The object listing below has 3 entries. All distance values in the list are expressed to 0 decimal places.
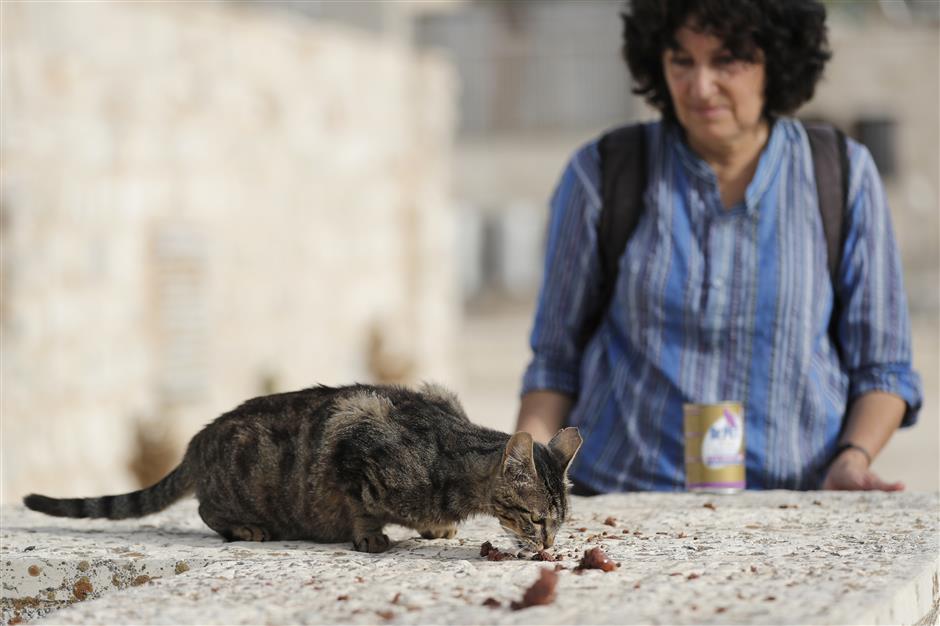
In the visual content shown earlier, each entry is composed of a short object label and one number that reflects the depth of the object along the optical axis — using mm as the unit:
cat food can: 7228
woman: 7541
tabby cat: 6008
